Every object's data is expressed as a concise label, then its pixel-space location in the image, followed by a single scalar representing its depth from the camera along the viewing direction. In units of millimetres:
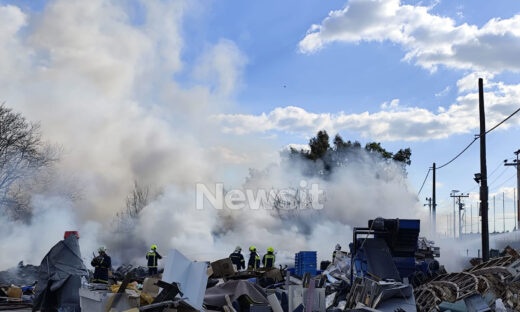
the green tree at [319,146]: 46125
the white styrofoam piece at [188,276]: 9094
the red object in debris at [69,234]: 11838
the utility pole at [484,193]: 18359
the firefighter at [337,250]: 18708
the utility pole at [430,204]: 54781
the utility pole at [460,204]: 64000
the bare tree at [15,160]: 27578
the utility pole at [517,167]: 38562
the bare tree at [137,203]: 47938
